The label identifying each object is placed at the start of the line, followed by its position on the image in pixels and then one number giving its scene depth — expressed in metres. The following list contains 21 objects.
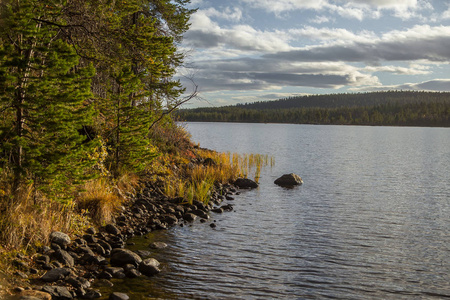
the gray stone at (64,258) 8.88
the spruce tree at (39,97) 8.58
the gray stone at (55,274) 8.04
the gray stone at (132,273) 9.07
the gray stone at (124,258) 9.63
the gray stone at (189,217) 14.76
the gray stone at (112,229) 11.66
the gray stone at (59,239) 9.53
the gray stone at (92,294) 7.82
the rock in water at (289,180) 24.39
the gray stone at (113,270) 8.99
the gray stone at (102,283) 8.43
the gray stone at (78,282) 8.05
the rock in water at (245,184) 23.30
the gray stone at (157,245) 11.32
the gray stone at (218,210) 16.51
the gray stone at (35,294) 6.95
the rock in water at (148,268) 9.40
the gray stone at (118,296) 7.74
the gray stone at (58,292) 7.46
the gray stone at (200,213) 15.33
